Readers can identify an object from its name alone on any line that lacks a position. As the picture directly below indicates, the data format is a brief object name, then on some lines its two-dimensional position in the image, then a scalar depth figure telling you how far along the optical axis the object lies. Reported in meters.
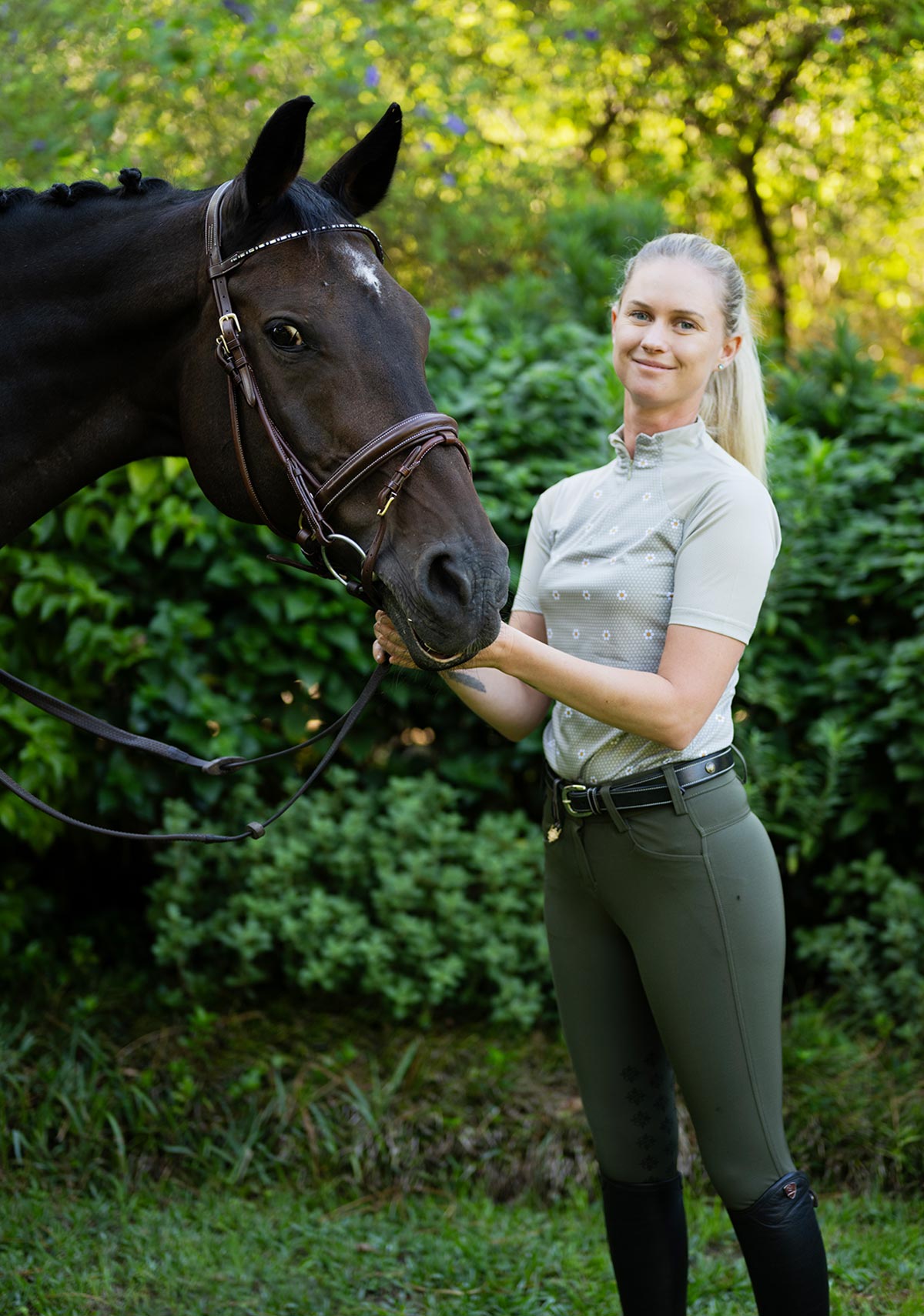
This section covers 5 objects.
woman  1.89
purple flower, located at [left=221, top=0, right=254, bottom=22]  4.88
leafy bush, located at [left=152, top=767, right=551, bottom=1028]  3.58
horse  1.75
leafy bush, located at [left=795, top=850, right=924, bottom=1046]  3.61
